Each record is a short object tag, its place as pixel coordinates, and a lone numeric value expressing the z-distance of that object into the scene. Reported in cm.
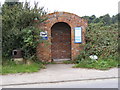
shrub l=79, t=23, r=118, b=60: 1186
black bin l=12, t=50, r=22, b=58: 989
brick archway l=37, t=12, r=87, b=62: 1209
